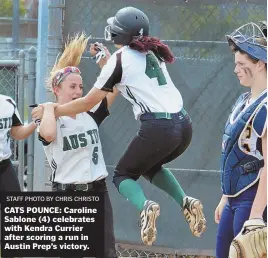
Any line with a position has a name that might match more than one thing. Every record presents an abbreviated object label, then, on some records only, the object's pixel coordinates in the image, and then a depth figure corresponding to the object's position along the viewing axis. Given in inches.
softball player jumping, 413.4
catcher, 366.6
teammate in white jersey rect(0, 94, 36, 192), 530.0
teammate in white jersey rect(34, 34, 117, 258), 485.4
